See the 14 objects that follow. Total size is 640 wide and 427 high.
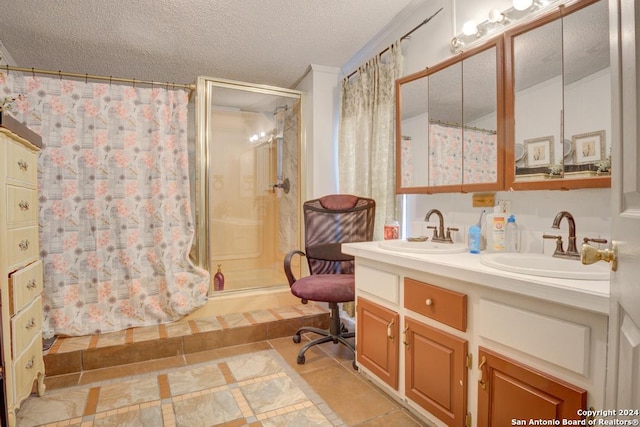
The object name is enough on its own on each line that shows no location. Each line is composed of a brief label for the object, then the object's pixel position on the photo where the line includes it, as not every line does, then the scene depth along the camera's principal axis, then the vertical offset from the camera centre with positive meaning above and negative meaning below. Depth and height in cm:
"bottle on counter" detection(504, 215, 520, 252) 168 -15
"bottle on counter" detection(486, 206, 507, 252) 167 -12
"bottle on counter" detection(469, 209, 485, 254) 172 -17
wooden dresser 154 -29
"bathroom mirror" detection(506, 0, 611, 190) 134 +45
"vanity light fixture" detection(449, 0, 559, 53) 161 +93
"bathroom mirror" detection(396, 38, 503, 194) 176 +47
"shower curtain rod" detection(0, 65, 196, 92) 239 +97
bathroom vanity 100 -49
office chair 249 -25
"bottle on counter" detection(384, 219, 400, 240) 234 -17
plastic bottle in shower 327 -71
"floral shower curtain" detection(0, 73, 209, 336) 247 +3
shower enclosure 333 +25
